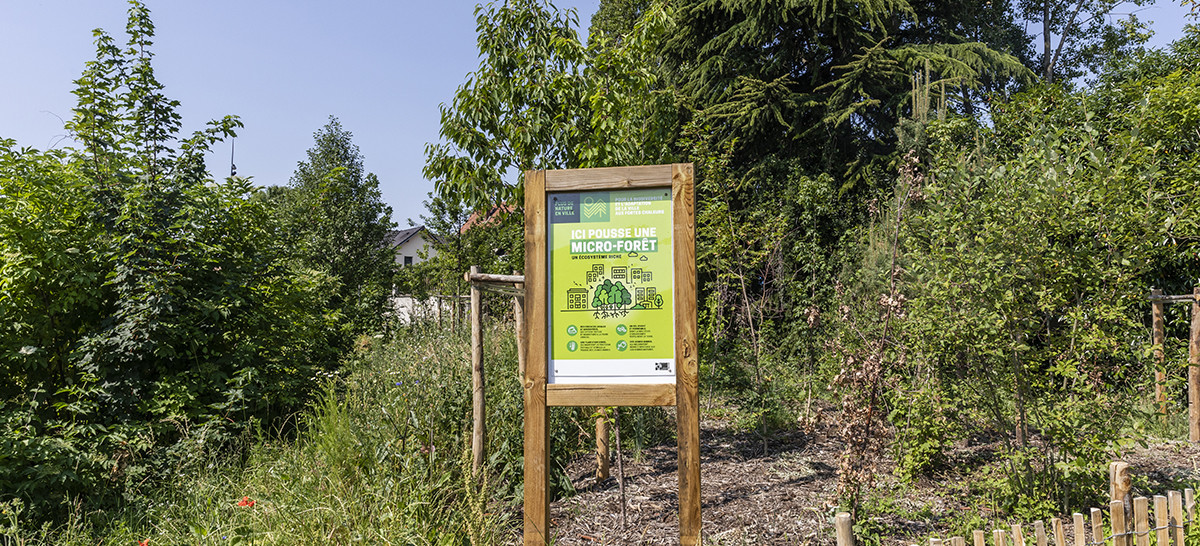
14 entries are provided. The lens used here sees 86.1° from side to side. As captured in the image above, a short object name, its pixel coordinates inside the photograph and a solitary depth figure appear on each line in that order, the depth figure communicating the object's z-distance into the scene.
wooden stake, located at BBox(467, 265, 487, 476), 4.18
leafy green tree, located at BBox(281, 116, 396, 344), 11.05
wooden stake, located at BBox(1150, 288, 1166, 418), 6.61
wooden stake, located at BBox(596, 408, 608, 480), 4.58
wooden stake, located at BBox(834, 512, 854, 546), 2.44
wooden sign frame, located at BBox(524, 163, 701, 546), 2.96
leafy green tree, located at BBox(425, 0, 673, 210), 4.88
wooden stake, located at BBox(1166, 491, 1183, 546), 2.85
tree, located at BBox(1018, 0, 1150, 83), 17.06
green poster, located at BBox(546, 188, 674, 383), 3.00
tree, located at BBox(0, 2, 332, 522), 4.65
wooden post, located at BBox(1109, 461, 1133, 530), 3.03
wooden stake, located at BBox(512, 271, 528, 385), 4.66
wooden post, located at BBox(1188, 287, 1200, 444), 6.21
